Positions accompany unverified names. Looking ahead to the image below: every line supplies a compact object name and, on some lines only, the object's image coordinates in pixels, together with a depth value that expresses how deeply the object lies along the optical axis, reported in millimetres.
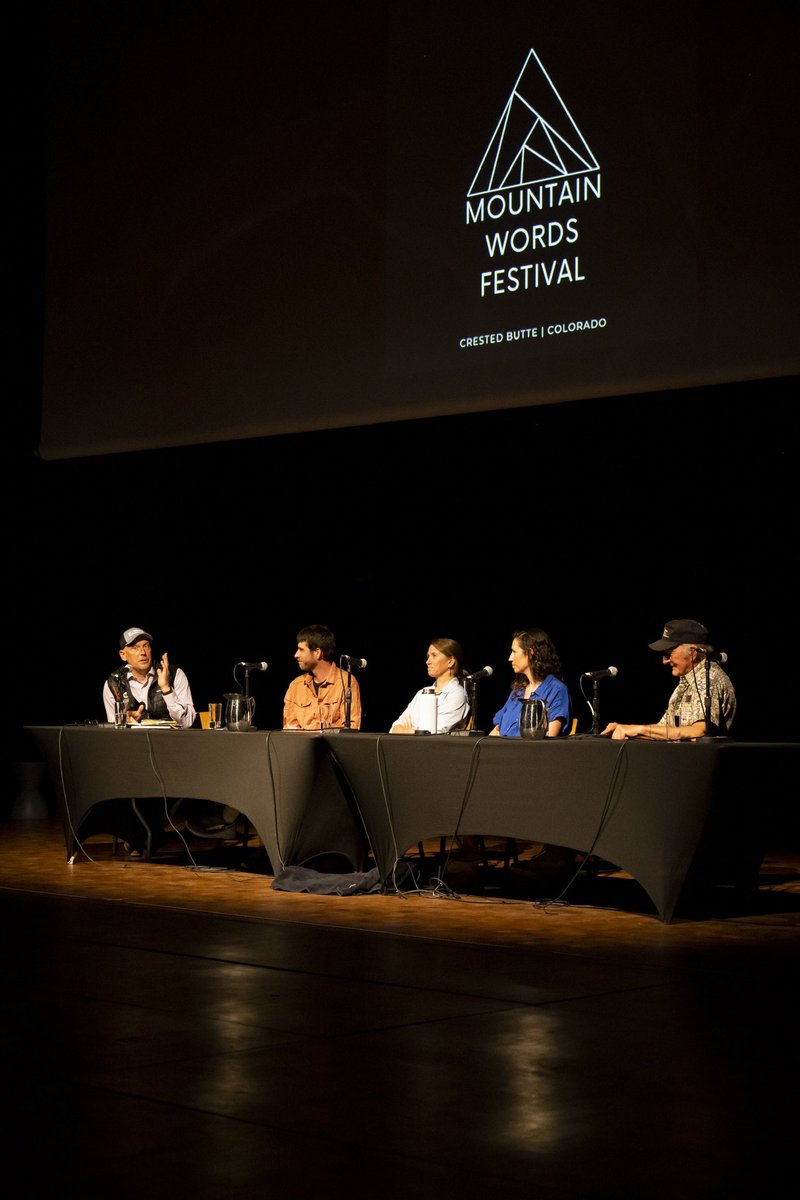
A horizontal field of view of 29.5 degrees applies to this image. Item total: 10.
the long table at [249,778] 6145
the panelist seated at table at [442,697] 6314
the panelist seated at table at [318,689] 6957
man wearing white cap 7168
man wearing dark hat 5422
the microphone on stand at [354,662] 6126
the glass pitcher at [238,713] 6391
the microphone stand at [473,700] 5816
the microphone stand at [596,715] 5539
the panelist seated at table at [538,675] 6293
